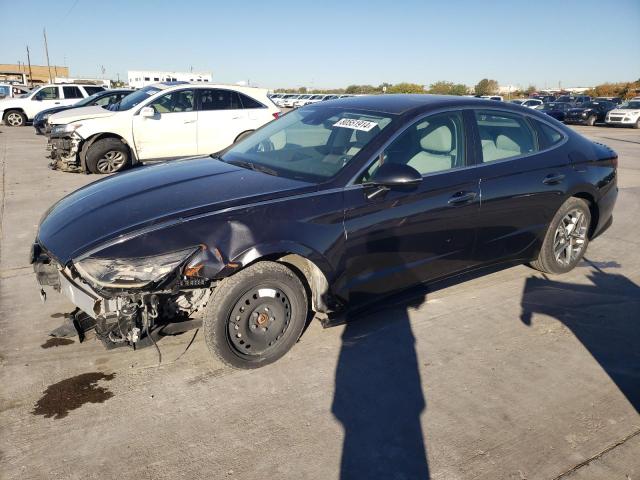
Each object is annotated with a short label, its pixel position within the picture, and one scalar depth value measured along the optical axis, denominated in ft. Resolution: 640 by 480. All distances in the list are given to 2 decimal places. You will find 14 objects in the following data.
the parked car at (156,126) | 31.32
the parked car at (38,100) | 67.00
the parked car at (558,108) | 99.40
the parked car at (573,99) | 121.34
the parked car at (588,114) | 96.17
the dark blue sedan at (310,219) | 9.75
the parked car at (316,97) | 154.59
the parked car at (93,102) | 50.90
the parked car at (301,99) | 151.92
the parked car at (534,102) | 116.65
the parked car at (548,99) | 123.24
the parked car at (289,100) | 151.50
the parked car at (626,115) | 87.30
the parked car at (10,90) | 96.60
